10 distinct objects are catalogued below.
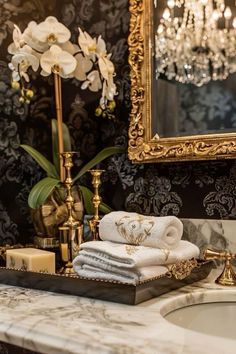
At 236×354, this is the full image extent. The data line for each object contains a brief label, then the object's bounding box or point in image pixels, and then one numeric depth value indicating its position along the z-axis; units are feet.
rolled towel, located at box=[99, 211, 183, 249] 2.70
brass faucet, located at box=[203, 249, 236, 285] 2.89
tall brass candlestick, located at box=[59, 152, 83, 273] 3.23
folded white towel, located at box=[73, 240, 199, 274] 2.49
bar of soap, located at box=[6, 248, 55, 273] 2.90
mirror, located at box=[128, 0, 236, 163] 3.32
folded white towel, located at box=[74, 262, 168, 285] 2.44
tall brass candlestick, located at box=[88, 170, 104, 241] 3.38
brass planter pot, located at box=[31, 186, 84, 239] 3.57
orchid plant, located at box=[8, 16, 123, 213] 3.56
